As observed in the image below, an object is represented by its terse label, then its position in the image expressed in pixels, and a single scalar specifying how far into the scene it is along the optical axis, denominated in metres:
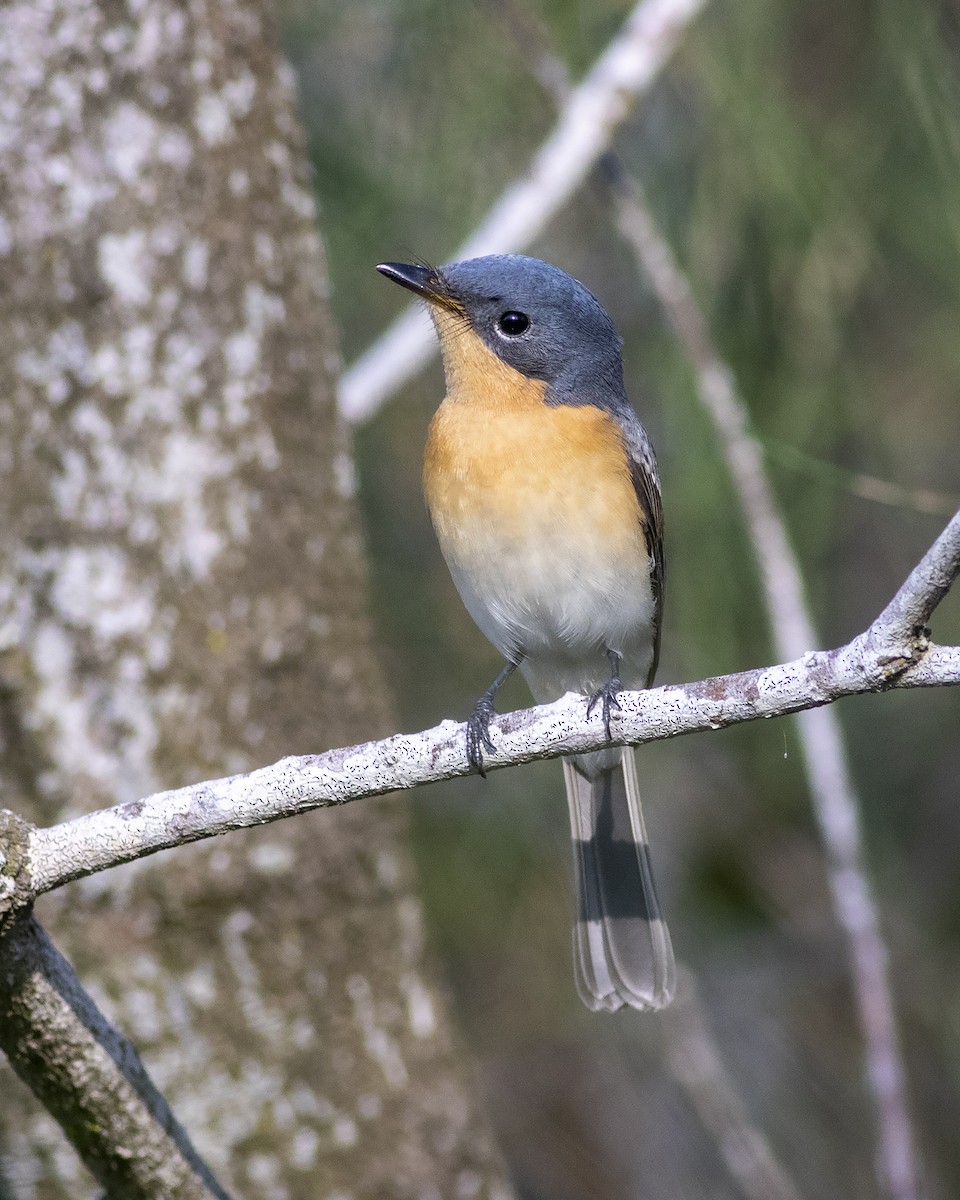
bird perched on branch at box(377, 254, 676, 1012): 7.30
